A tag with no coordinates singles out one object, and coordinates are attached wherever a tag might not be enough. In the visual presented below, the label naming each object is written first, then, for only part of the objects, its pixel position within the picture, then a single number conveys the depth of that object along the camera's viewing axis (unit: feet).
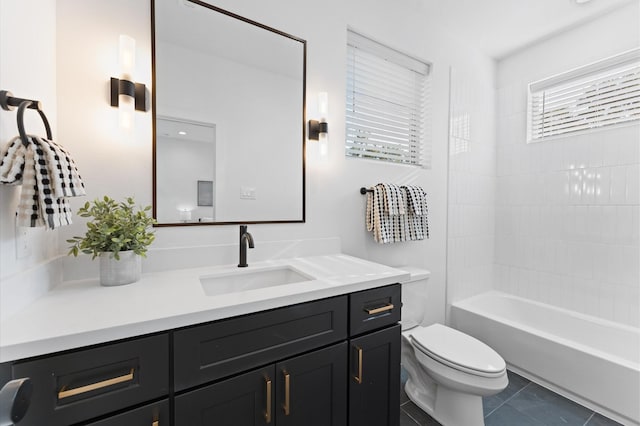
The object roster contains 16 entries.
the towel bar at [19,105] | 2.28
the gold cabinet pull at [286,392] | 3.03
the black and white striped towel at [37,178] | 2.39
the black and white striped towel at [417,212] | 6.22
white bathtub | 5.18
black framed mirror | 4.10
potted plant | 3.19
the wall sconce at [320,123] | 5.33
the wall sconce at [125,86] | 3.63
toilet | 4.50
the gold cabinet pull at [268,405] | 2.93
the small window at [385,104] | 6.15
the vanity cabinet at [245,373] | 2.12
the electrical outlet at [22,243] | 2.58
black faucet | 4.35
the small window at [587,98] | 6.61
